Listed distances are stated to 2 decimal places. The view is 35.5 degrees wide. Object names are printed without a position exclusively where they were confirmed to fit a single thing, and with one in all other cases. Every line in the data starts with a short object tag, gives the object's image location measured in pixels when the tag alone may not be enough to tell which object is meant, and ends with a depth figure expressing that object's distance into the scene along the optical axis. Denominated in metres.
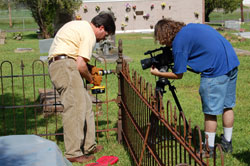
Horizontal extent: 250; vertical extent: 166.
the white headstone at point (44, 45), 10.25
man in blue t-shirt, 3.86
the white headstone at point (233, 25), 28.41
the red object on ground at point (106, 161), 4.35
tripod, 2.99
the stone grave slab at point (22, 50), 16.52
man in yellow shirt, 4.23
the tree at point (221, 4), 38.66
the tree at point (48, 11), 23.63
